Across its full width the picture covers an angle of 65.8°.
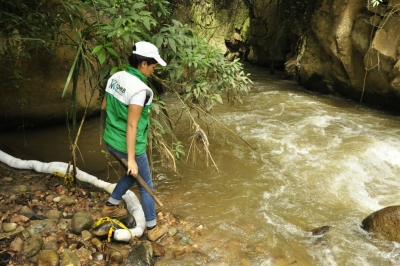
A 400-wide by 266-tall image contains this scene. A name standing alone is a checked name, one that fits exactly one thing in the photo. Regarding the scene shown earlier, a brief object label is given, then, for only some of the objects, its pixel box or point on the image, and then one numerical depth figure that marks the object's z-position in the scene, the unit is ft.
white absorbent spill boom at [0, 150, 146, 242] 9.95
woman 7.50
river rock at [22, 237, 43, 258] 7.95
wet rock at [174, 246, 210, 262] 9.19
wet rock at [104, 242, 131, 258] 8.57
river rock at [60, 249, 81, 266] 7.93
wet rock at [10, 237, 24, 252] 7.93
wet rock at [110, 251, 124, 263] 8.30
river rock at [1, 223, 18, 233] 8.46
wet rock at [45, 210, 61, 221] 9.55
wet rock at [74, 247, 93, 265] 8.15
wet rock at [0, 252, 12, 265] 7.51
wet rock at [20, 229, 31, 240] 8.35
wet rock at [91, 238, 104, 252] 8.59
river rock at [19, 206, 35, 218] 9.36
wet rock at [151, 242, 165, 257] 9.03
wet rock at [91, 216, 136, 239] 8.84
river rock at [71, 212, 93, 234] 9.00
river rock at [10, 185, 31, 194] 10.44
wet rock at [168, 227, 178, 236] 10.05
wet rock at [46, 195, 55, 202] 10.40
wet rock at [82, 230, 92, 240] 8.88
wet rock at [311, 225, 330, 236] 10.88
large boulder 10.77
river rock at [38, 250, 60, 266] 7.77
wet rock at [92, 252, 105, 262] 8.29
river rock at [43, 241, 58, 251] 8.27
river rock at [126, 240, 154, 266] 8.29
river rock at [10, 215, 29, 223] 8.93
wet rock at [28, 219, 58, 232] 8.84
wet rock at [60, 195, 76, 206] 10.40
